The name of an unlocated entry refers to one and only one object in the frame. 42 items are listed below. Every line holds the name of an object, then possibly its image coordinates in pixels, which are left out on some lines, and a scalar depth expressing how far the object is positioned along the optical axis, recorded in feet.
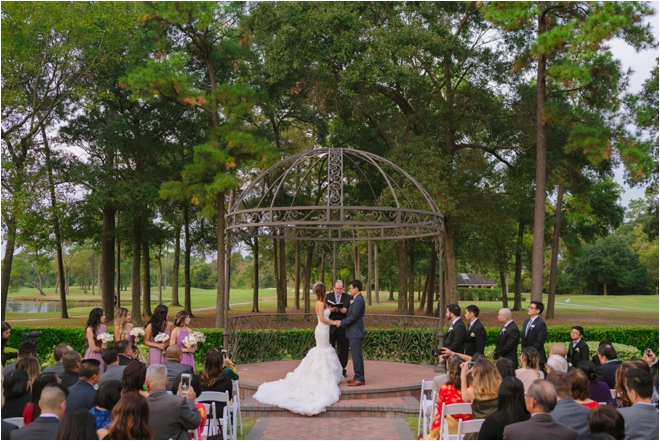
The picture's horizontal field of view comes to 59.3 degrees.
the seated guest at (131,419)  13.25
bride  29.78
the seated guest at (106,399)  15.33
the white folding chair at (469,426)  16.63
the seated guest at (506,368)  18.89
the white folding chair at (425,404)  24.14
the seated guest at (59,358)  20.51
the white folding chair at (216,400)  20.98
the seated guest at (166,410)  15.97
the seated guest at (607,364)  22.95
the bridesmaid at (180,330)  27.17
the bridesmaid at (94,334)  27.04
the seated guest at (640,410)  14.61
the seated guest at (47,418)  13.58
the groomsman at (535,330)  29.01
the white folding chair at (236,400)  26.02
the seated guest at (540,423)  13.70
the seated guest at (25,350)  21.04
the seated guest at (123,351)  22.29
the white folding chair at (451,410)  18.74
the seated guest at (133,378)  16.34
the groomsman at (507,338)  28.22
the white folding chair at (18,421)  16.06
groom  34.01
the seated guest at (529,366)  20.24
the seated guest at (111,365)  19.89
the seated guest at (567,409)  15.65
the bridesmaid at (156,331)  27.68
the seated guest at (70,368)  19.26
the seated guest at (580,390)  16.87
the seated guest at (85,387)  17.08
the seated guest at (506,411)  15.14
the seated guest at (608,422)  13.69
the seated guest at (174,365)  20.13
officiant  35.19
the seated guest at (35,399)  16.21
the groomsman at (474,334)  29.96
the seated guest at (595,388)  20.77
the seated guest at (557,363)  21.04
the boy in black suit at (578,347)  27.89
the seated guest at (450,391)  20.01
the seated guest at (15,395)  17.52
